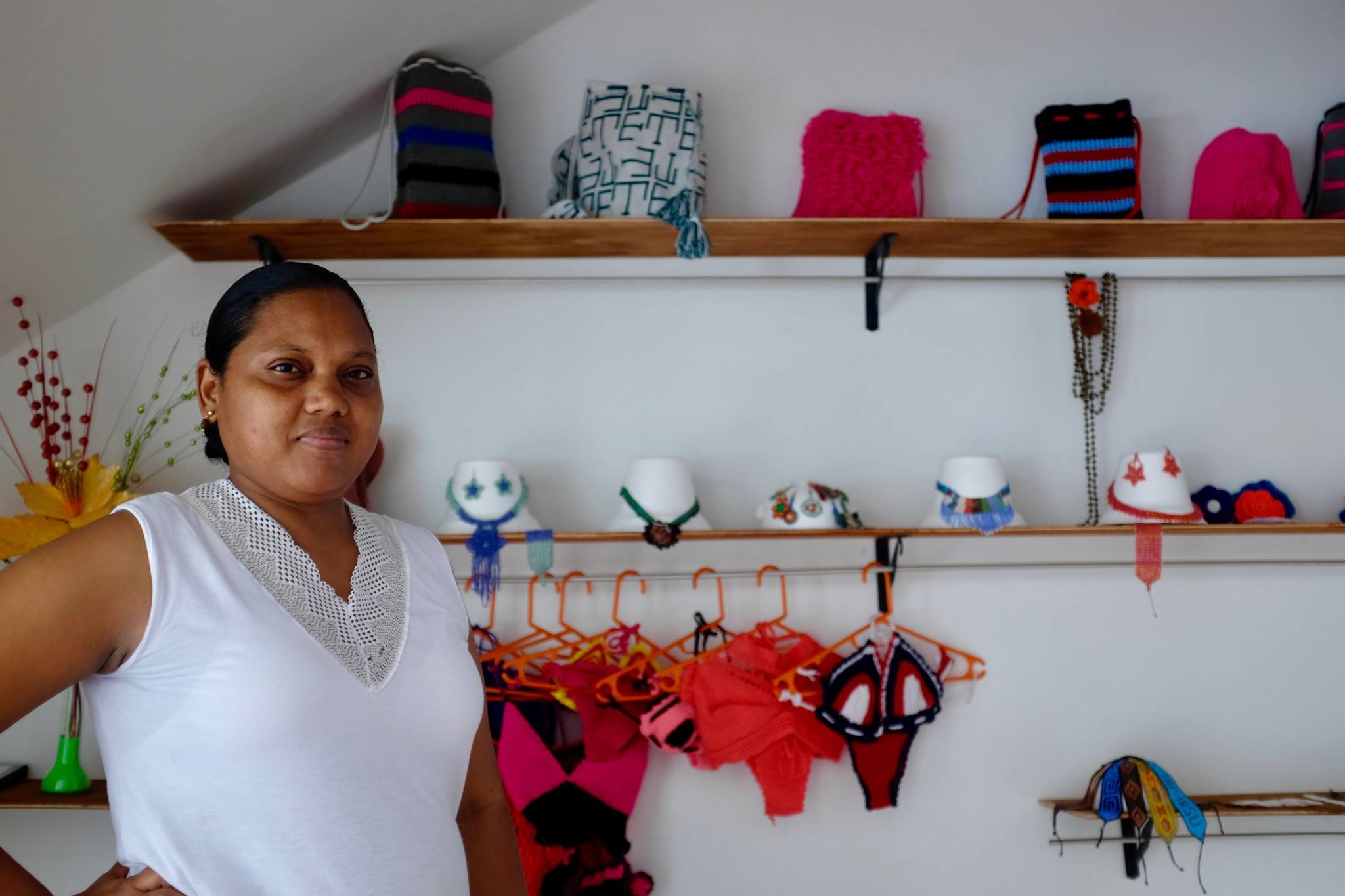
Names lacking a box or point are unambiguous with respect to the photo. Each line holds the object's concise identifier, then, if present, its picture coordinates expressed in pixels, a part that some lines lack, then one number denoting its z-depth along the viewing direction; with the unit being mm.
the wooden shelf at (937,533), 2316
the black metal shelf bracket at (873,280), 2531
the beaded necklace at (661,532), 2309
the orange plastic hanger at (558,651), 2416
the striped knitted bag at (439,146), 2357
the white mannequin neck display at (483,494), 2338
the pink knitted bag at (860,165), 2488
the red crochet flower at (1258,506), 2477
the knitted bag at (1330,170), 2564
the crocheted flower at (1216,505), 2553
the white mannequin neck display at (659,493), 2361
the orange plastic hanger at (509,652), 2367
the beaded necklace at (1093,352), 2646
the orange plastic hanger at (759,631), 2377
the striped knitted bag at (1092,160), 2516
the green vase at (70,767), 2262
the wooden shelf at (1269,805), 2385
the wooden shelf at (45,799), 2199
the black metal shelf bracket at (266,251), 2373
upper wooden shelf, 2340
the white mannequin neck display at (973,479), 2393
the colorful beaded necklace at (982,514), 2373
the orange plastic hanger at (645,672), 2342
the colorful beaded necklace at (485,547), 2318
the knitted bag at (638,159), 2410
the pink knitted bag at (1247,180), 2518
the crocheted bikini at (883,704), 2389
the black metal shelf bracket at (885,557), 2557
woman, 917
